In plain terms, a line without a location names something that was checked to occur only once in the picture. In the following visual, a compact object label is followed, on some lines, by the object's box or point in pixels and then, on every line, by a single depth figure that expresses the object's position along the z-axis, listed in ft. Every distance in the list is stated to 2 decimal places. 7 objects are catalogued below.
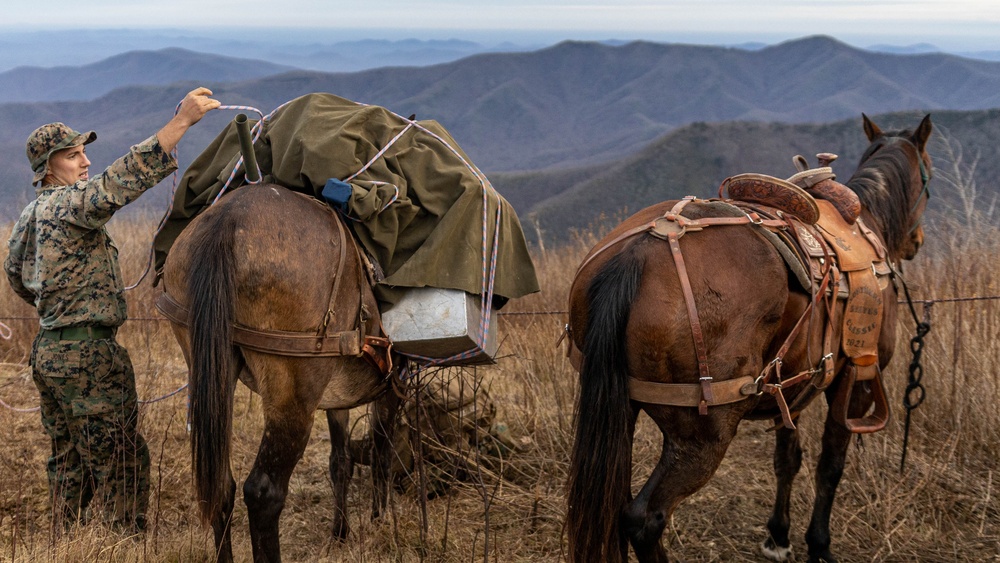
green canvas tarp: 10.42
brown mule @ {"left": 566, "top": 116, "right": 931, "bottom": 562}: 8.98
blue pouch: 9.99
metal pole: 9.62
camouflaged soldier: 10.50
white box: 10.48
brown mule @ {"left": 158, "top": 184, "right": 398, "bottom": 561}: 9.00
